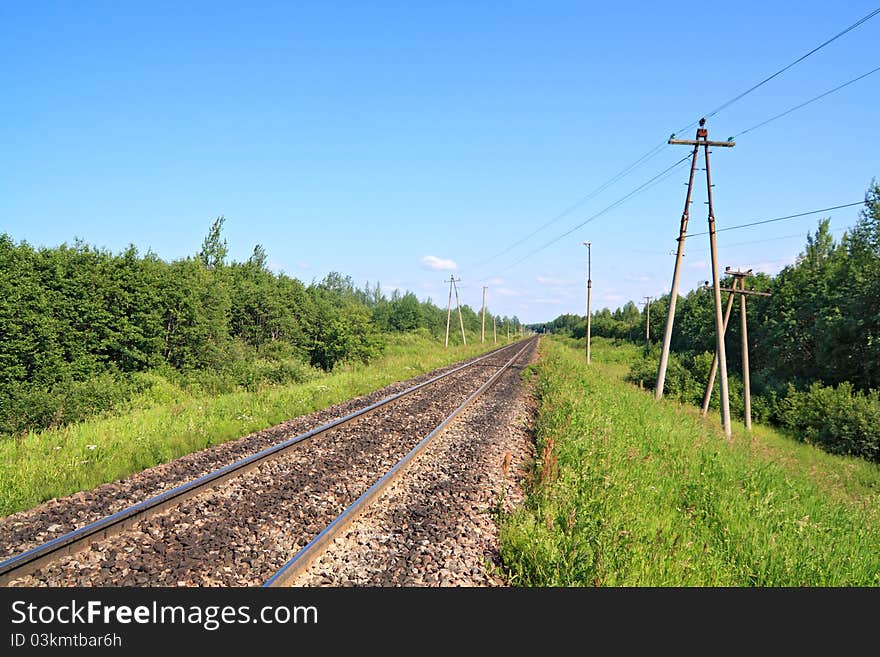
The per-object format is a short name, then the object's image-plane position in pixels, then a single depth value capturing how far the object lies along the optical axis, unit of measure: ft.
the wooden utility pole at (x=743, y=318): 67.51
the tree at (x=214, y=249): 197.67
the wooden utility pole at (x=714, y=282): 55.57
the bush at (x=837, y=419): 68.18
